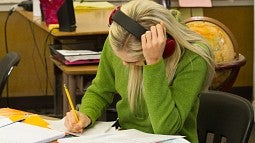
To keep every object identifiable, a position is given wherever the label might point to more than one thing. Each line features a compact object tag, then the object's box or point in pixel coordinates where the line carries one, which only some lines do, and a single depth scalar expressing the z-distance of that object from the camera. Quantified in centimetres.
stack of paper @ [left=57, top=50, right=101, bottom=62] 337
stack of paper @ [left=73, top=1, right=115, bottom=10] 454
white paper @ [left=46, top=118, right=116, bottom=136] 198
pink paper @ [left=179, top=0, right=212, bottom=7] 529
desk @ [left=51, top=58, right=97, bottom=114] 328
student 185
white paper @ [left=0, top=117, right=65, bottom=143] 184
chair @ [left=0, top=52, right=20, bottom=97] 298
